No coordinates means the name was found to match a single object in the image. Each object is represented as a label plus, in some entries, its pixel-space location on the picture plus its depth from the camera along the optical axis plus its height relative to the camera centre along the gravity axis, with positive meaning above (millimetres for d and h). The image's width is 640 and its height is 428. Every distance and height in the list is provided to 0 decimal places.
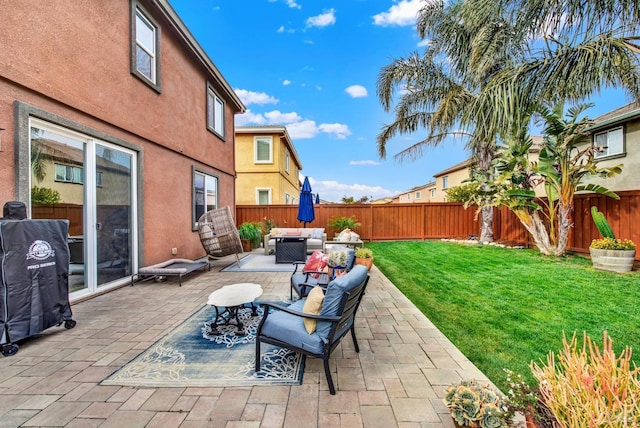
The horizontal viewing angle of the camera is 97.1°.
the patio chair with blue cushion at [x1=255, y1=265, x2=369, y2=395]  2451 -1021
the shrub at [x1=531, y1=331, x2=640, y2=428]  1307 -911
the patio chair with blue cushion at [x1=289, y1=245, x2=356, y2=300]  4325 -1023
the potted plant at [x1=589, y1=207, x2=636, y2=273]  6586 -927
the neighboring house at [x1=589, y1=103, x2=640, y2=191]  11406 +2873
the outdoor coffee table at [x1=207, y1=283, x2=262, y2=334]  3475 -1056
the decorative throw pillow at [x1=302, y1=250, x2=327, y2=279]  4719 -840
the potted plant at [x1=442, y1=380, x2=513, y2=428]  1692 -1203
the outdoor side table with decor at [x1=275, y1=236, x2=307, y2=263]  8141 -1026
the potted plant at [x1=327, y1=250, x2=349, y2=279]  4504 -763
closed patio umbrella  10656 +320
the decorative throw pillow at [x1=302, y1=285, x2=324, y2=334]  2564 -864
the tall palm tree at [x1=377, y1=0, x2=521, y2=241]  11188 +5520
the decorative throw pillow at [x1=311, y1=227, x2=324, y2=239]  9773 -659
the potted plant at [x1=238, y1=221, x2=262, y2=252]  10453 -772
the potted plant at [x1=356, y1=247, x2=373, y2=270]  6840 -1067
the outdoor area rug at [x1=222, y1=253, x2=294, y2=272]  7388 -1427
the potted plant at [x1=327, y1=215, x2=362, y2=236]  13156 -409
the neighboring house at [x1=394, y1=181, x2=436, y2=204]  32287 +2673
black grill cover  3014 -702
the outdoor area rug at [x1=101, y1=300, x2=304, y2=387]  2547 -1494
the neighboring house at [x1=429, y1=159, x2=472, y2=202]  23152 +3187
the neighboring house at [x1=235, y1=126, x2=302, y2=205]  15898 +2820
